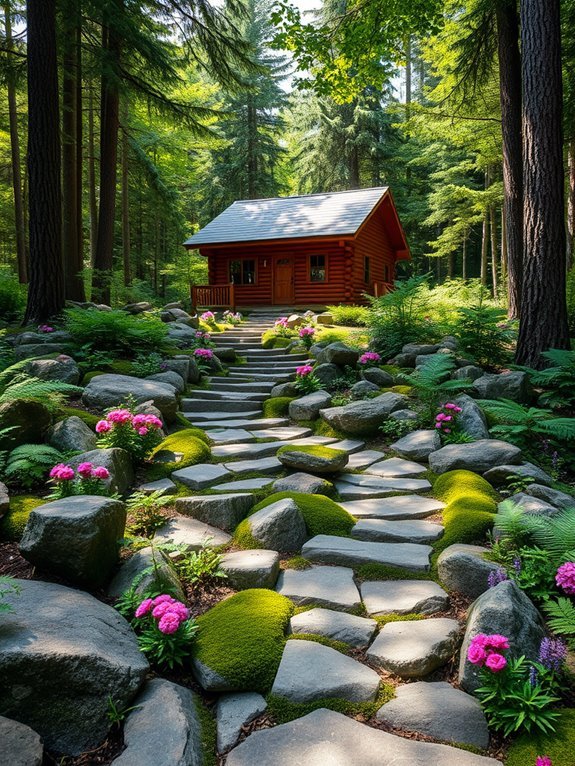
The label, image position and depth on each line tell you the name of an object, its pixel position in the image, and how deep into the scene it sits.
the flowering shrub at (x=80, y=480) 3.43
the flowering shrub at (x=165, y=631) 2.44
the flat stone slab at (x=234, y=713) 2.12
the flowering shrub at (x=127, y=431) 4.46
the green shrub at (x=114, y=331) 7.57
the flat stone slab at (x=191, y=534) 3.53
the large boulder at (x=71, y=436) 4.33
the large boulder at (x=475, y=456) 4.55
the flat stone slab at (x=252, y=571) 3.13
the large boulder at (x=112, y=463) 3.90
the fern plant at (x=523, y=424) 4.64
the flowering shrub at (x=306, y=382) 7.61
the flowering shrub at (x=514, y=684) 2.07
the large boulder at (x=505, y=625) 2.34
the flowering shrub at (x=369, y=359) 7.82
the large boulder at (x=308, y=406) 6.75
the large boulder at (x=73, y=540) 2.78
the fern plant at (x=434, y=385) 5.83
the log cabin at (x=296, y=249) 17.97
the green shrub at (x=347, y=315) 13.20
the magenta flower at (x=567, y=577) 2.59
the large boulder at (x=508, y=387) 6.00
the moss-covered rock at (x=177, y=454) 4.80
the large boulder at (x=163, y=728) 1.93
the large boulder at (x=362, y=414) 5.99
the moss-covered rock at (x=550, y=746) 1.92
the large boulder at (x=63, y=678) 2.06
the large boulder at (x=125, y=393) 5.74
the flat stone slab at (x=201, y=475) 4.51
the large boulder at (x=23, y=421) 4.18
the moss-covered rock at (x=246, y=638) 2.38
